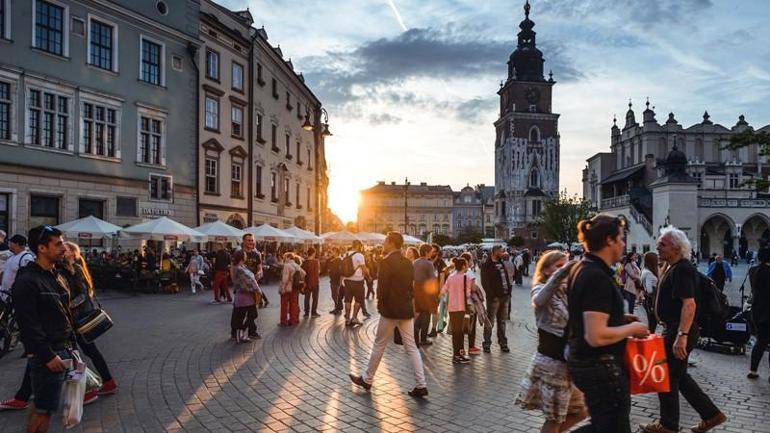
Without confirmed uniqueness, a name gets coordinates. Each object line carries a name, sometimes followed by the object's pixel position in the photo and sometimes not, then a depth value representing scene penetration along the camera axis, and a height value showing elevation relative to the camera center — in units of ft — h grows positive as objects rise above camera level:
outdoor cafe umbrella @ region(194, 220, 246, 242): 81.46 -0.53
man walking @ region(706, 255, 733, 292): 55.57 -3.95
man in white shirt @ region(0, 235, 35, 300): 29.51 -1.48
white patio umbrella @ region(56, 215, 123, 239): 70.64 -0.17
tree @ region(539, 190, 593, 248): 212.43 +4.60
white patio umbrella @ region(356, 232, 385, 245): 128.57 -1.77
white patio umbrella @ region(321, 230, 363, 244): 118.32 -1.46
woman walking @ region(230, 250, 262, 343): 36.88 -4.74
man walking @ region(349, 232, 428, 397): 24.70 -3.49
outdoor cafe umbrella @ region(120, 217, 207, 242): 72.90 -0.50
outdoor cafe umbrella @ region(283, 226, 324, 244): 99.68 -1.10
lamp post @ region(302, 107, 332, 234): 73.08 +13.92
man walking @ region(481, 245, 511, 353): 35.45 -3.98
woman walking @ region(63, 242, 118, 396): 21.72 -2.60
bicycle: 31.83 -5.25
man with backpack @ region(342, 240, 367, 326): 46.52 -3.96
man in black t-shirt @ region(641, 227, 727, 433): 18.45 -3.05
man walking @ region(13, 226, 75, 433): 15.31 -2.56
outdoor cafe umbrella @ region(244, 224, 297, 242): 90.02 -0.88
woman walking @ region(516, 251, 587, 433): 14.51 -3.53
